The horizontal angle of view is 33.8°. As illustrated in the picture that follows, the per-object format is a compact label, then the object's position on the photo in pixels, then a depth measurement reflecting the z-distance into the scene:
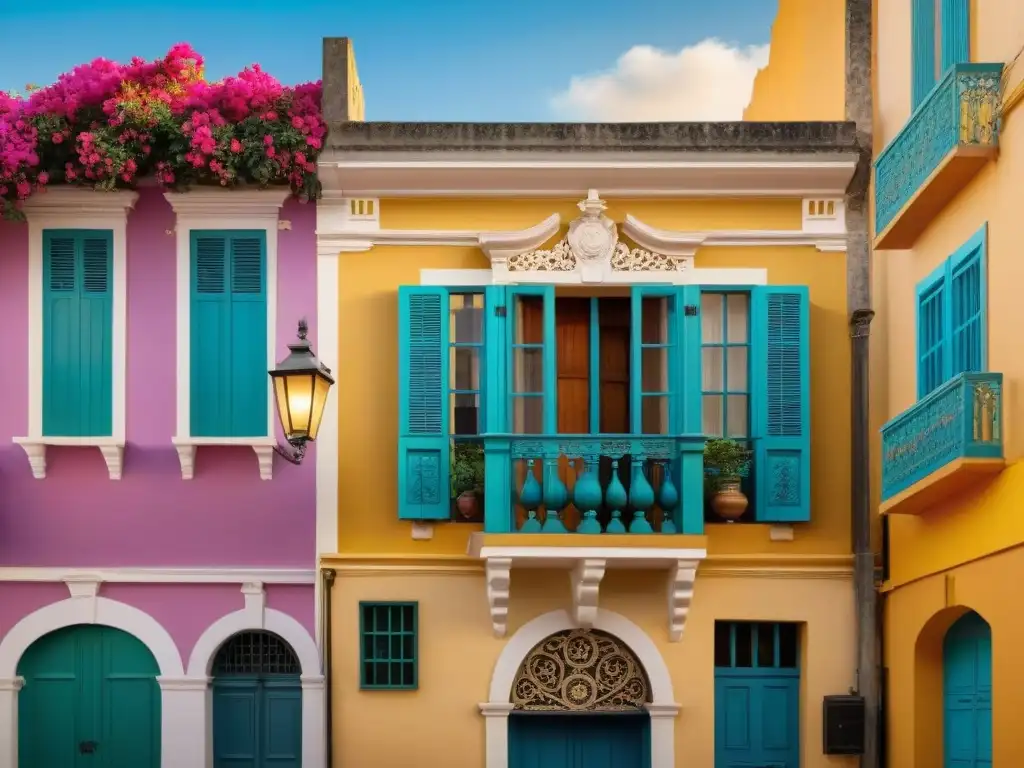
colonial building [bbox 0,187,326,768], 13.53
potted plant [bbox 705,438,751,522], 13.43
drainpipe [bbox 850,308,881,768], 13.29
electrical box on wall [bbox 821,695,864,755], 13.21
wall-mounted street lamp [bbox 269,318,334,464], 11.66
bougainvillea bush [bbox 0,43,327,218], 13.52
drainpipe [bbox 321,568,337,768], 13.39
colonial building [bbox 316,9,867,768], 13.43
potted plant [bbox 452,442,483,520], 13.53
